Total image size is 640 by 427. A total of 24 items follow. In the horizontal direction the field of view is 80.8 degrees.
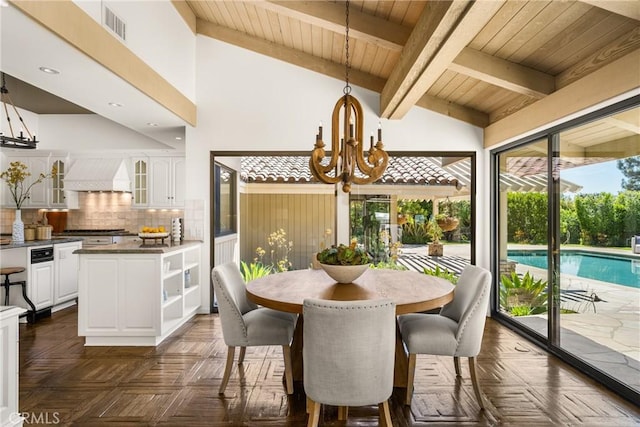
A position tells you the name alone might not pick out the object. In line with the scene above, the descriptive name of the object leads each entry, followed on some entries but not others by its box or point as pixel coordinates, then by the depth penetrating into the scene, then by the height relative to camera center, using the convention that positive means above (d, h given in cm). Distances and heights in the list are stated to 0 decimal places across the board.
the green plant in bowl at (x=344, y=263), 265 -37
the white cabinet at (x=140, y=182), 590 +47
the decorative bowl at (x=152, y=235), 396 -25
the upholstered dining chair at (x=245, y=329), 254 -81
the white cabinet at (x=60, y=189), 591 +36
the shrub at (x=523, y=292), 372 -88
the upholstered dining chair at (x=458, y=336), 245 -83
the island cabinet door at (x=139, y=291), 356 -75
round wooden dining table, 226 -54
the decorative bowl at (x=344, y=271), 264 -43
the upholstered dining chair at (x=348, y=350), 184 -69
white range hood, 569 +55
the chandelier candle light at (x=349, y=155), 265 +40
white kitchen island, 354 -79
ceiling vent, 284 +148
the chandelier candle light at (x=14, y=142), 399 +77
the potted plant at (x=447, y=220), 484 -12
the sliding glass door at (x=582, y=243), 264 -28
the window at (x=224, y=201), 488 +14
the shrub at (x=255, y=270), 500 -78
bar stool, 405 -80
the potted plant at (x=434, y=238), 487 -35
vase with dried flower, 438 +36
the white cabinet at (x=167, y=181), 585 +48
